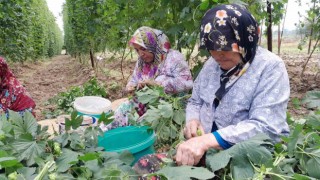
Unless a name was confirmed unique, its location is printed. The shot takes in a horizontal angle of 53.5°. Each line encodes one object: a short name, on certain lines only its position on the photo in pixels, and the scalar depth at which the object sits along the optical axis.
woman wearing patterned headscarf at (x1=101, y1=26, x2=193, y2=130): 2.76
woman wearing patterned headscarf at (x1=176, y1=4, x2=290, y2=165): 1.31
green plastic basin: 2.01
